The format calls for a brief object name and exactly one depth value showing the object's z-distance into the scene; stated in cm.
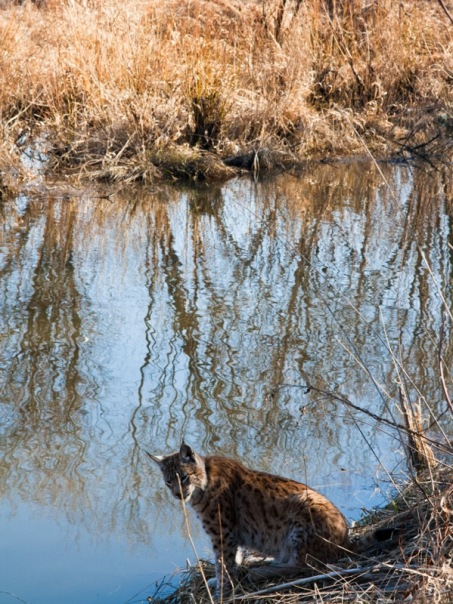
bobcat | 757
